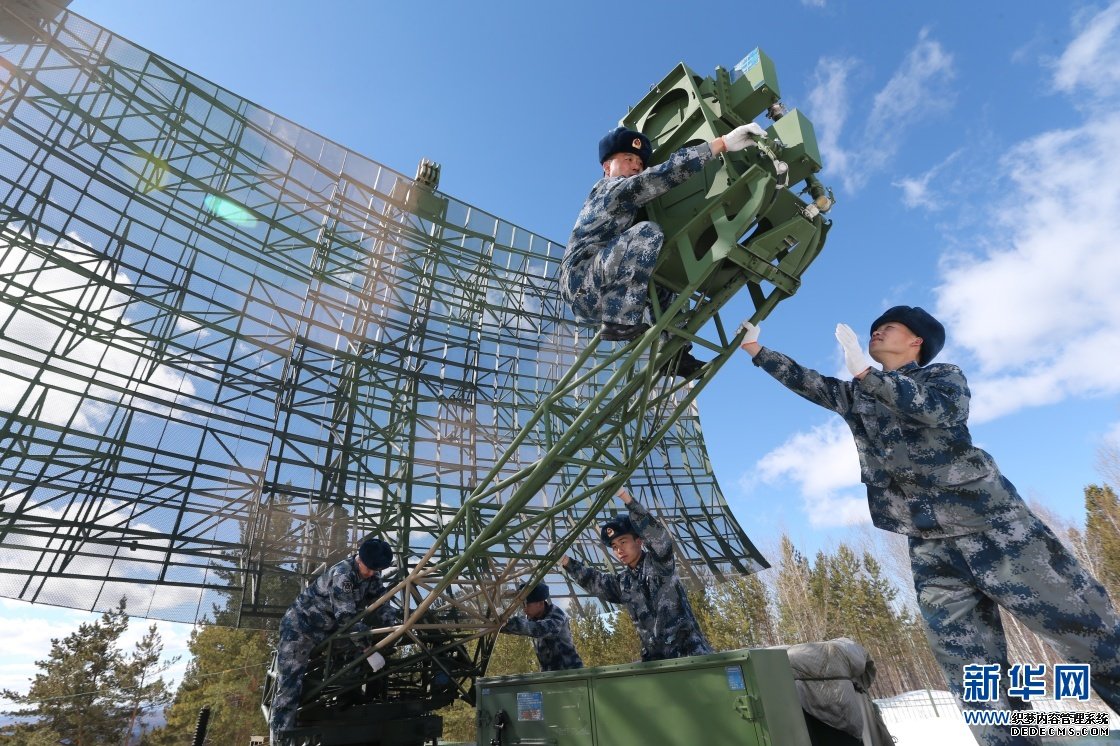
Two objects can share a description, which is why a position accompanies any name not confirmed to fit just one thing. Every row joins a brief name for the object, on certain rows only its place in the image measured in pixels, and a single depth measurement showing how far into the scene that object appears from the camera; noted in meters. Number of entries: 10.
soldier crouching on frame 4.45
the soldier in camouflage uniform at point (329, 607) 6.35
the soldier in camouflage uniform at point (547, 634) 7.45
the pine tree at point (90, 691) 19.61
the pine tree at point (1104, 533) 24.25
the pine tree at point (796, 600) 28.50
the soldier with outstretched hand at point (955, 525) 2.50
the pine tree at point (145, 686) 21.41
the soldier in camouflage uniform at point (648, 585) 6.01
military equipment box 3.58
